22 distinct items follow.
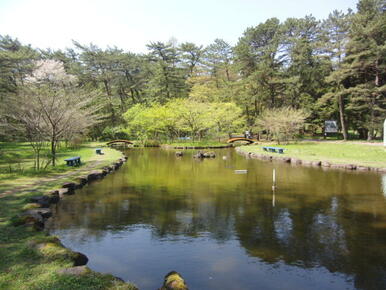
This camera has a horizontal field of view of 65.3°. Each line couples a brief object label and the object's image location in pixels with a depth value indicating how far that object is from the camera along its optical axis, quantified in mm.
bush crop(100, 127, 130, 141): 42688
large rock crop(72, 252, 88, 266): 5566
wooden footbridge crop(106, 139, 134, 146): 37656
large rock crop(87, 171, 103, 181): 14398
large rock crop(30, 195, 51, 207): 9367
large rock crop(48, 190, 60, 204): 10266
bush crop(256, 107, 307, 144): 30328
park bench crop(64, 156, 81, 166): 16862
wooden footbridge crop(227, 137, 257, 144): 35978
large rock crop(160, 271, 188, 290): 4730
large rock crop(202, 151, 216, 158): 24594
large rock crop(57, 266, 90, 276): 4722
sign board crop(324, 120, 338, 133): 39719
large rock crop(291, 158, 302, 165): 19805
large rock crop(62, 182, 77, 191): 11759
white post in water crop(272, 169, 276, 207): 10703
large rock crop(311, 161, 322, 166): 18506
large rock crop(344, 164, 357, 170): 16734
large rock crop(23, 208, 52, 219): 8048
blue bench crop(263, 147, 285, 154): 24027
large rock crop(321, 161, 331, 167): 17928
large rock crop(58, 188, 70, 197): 11262
